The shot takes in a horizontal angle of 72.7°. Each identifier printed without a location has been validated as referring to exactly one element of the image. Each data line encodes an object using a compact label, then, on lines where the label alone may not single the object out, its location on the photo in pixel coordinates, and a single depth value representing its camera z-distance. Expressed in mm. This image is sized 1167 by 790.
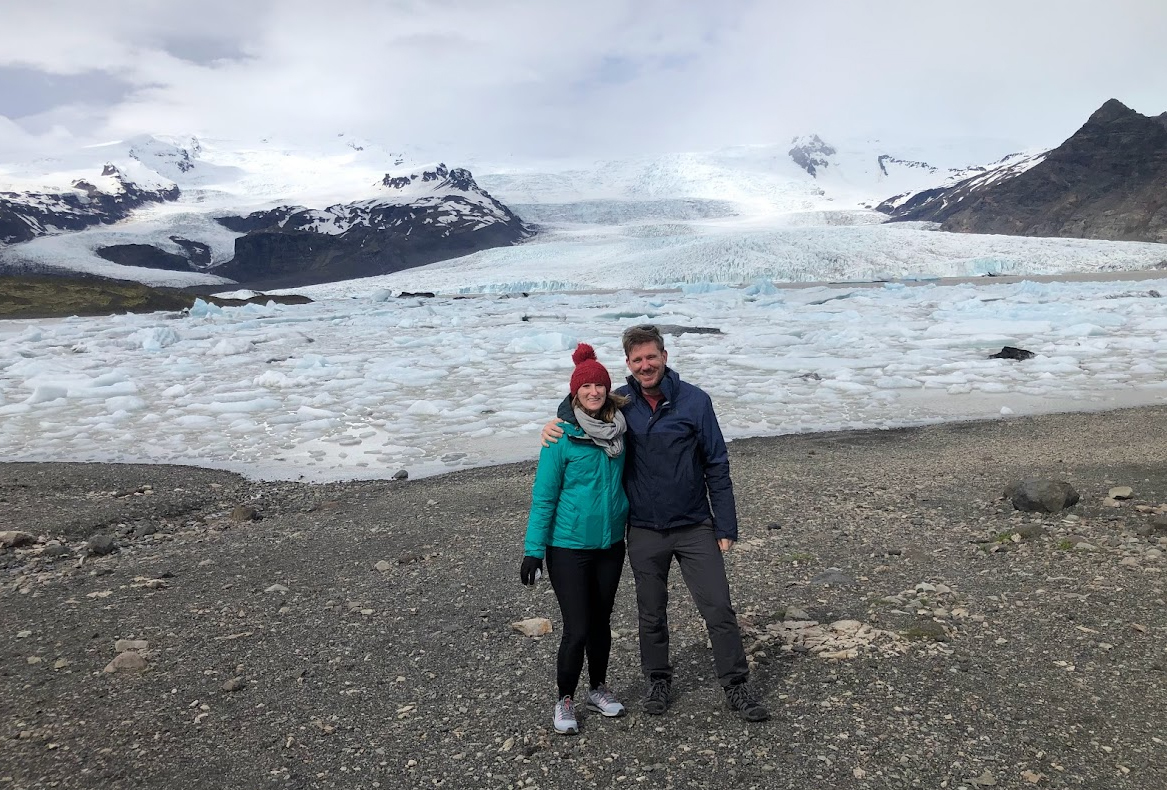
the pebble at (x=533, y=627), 3887
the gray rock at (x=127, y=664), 3609
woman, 2861
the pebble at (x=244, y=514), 6258
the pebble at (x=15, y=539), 5465
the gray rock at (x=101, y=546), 5344
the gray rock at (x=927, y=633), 3492
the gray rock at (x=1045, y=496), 5082
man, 2947
